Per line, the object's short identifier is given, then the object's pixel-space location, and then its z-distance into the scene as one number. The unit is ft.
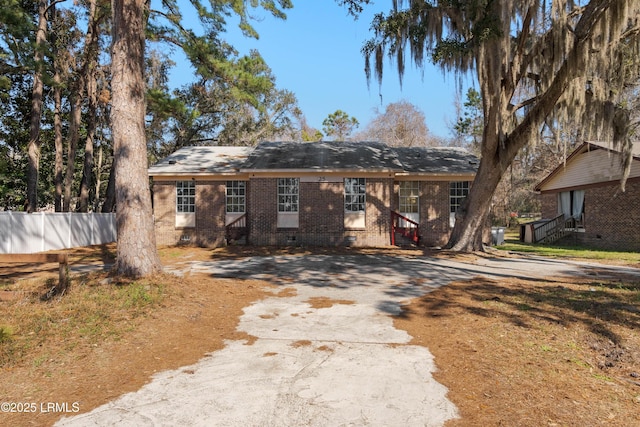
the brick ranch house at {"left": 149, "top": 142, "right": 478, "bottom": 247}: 55.77
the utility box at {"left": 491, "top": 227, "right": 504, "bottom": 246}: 73.97
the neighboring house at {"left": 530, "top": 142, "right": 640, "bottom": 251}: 63.00
